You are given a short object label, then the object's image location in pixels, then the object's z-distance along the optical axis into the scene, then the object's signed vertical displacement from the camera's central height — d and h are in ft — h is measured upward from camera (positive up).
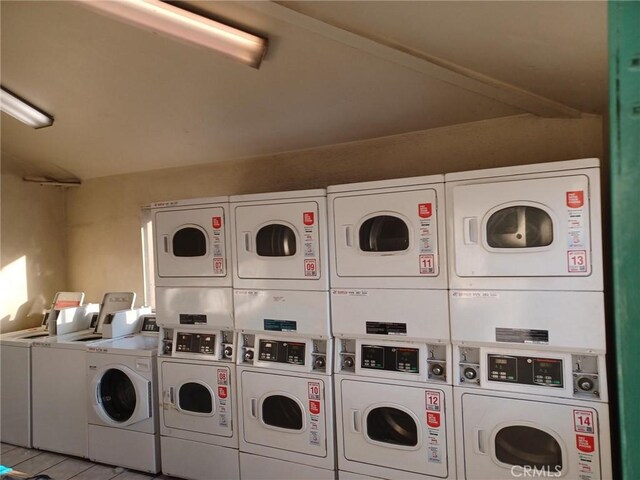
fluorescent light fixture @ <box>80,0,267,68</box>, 6.11 +3.55
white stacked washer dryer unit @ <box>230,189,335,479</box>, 7.99 -1.98
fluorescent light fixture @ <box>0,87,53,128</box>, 9.65 +3.51
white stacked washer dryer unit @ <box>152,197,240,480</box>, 8.93 -2.26
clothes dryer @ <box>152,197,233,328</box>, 8.94 -0.43
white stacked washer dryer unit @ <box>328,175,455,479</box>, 7.10 -1.71
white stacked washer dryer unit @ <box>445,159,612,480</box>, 6.13 -1.44
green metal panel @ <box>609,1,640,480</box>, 2.01 +0.13
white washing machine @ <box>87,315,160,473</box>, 9.69 -4.02
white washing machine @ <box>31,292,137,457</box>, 10.71 -3.95
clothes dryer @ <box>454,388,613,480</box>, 6.12 -3.32
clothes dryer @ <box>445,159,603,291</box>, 6.12 +0.09
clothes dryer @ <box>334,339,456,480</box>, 7.10 -3.28
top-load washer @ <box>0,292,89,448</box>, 11.55 -3.99
